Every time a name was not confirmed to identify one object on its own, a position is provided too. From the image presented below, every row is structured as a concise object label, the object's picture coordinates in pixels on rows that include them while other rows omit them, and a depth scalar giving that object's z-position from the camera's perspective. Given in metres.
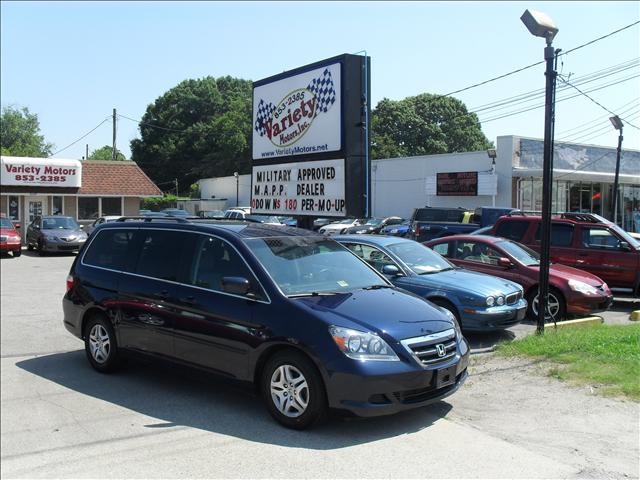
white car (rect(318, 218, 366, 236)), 35.16
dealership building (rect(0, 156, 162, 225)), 27.66
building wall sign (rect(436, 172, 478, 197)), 35.06
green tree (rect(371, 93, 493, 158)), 69.88
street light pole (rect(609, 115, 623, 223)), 24.14
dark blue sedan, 8.63
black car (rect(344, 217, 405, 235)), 32.42
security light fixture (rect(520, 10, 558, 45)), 8.58
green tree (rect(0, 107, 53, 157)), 72.19
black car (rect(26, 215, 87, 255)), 24.14
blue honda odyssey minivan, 4.99
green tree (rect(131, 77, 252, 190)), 75.00
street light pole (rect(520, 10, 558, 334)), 8.84
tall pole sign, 9.99
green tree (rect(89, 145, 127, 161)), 81.34
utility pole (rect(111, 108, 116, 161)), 44.97
